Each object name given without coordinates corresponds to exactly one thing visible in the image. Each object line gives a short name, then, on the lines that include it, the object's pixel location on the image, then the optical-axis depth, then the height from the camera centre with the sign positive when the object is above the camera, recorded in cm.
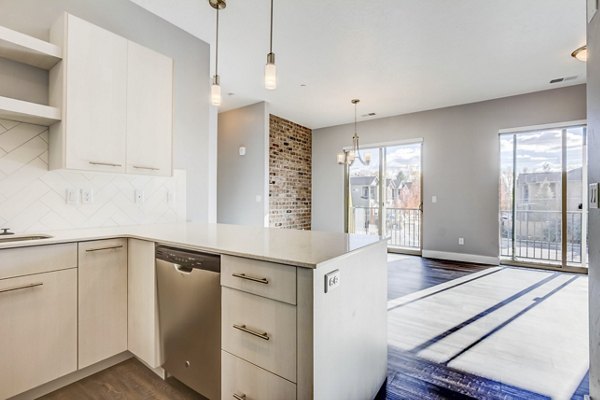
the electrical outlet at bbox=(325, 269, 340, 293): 112 -32
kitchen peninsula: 112 -52
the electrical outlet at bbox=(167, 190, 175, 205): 272 +2
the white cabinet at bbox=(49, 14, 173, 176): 185 +68
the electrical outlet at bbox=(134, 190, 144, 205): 248 +2
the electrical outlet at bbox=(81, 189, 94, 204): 216 +2
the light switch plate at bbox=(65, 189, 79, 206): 209 +1
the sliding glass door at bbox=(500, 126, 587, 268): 439 +6
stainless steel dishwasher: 142 -63
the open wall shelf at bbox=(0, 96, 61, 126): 165 +52
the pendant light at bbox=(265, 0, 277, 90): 182 +81
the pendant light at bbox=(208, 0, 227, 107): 219 +82
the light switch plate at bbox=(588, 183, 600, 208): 139 +3
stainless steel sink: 176 -24
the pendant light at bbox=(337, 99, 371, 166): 523 +88
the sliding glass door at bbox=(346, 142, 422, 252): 582 +9
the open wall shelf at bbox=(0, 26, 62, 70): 167 +91
